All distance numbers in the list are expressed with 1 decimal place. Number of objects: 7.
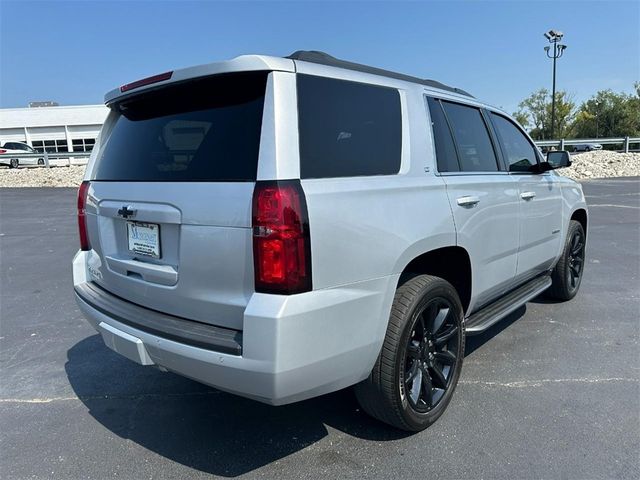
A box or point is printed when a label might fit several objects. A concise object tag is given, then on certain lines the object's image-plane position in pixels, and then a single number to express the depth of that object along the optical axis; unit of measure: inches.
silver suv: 83.1
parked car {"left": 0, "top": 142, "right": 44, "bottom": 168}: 1186.0
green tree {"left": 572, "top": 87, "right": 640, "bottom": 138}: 2122.3
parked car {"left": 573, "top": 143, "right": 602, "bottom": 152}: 1583.4
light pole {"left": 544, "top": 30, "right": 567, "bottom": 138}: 1424.7
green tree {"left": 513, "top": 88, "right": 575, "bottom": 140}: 2268.7
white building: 1879.9
